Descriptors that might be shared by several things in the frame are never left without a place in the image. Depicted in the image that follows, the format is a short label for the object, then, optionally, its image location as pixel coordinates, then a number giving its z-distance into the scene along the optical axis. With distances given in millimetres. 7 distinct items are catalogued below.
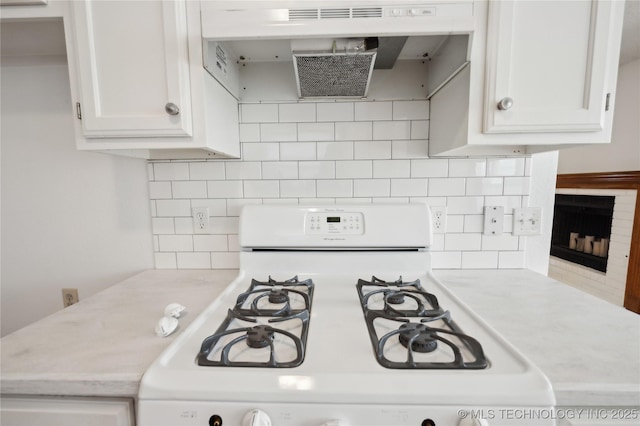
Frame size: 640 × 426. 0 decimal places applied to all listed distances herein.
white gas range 550
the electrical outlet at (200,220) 1290
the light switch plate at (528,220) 1234
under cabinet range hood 818
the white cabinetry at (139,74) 863
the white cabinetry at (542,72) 826
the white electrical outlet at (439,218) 1253
